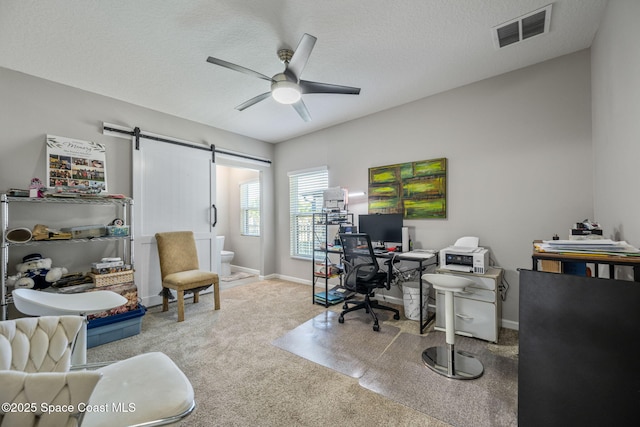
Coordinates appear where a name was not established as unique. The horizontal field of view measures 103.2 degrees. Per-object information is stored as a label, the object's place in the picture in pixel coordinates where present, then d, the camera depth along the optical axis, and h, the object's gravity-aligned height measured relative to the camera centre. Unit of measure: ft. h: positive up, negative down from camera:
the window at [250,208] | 18.17 +0.55
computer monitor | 10.77 -0.51
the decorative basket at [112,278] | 8.78 -2.21
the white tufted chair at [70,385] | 2.14 -1.86
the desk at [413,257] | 8.87 -1.54
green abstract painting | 10.37 +1.14
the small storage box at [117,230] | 9.47 -0.53
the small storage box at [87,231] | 8.82 -0.53
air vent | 6.40 +5.03
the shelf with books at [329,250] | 11.79 -1.63
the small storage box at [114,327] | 8.08 -3.69
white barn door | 11.28 +0.72
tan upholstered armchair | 10.05 -2.39
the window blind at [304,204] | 14.60 +0.69
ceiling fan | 6.48 +3.92
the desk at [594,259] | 3.67 -0.69
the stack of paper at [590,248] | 3.92 -0.56
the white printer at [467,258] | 8.23 -1.46
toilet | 16.69 -2.97
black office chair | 9.26 -2.17
